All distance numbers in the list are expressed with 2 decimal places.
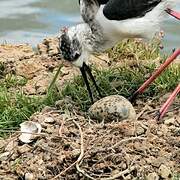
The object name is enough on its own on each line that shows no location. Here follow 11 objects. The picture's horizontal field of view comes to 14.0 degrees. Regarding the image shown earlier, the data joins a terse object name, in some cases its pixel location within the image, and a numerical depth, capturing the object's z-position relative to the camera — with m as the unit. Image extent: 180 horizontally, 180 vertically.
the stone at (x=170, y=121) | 6.57
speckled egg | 6.63
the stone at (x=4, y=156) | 6.30
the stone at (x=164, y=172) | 5.82
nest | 5.96
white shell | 6.43
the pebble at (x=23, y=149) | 6.30
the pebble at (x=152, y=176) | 5.79
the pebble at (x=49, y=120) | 6.70
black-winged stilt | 7.15
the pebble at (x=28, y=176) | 5.97
